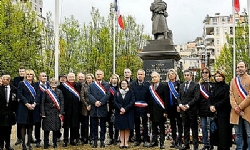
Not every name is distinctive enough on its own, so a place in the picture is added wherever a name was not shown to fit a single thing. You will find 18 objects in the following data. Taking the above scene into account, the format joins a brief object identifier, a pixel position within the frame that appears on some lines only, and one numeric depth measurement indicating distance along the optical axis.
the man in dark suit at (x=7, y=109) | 9.60
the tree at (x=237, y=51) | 31.34
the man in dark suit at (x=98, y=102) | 10.14
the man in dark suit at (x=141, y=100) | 10.23
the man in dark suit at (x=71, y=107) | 10.40
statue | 14.88
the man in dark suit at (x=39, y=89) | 10.06
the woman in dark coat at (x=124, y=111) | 9.94
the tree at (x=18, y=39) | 24.64
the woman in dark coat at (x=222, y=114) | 8.70
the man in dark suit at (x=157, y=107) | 9.91
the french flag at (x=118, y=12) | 23.61
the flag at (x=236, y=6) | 19.72
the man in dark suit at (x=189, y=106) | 9.41
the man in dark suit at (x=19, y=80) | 10.79
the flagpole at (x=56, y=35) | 15.76
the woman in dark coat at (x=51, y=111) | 9.89
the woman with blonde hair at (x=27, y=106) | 9.71
